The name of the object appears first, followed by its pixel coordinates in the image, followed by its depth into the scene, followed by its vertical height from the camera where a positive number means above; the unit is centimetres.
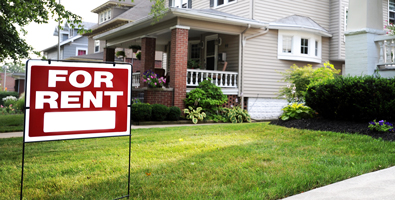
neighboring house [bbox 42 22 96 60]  3828 +558
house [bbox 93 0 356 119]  1352 +282
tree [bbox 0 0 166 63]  913 +236
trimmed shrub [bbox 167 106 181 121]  1243 -59
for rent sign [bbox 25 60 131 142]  320 -5
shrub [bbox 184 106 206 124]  1265 -63
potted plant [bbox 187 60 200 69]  1636 +166
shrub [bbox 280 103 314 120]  848 -29
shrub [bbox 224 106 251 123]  1371 -66
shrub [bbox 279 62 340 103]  1162 +83
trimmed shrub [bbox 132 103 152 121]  1171 -53
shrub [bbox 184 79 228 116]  1320 +3
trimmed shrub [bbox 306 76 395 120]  674 +9
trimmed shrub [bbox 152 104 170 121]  1207 -53
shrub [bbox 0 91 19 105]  3048 -7
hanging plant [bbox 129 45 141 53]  1910 +283
